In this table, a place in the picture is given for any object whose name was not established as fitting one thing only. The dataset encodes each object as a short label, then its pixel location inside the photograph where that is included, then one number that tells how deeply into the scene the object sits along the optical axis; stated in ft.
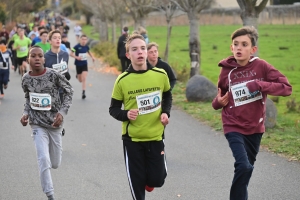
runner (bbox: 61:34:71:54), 71.90
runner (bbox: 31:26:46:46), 80.08
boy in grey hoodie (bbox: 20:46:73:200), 24.47
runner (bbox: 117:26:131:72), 74.99
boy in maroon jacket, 21.02
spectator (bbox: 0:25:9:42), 117.80
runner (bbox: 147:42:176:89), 30.45
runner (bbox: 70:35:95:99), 58.54
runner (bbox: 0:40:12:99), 60.03
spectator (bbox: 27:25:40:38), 96.80
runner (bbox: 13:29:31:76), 75.72
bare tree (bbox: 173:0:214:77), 62.44
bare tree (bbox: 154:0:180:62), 78.38
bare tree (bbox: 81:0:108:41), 155.19
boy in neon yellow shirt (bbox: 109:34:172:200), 20.92
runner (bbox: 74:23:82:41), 174.98
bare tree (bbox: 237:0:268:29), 46.50
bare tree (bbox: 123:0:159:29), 94.22
